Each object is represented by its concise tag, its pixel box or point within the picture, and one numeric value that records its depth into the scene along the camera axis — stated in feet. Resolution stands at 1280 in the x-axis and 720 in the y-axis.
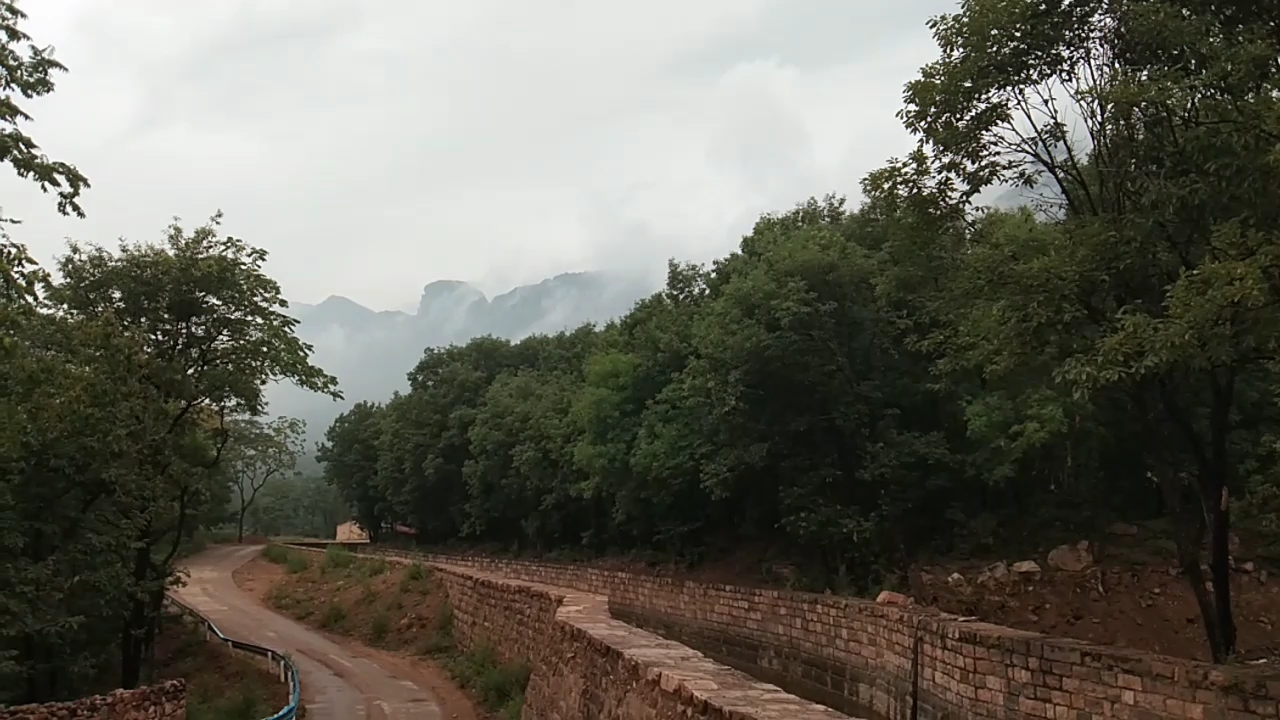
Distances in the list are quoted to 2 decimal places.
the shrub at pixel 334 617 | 87.20
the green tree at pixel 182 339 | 61.46
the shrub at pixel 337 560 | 117.91
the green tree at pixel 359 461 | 193.06
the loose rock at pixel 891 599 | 57.16
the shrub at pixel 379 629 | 77.46
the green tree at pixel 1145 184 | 29.19
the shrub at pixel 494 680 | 47.24
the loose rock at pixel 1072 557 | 66.28
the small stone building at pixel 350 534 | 257.34
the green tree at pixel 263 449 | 138.92
